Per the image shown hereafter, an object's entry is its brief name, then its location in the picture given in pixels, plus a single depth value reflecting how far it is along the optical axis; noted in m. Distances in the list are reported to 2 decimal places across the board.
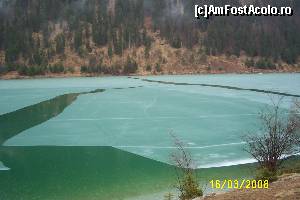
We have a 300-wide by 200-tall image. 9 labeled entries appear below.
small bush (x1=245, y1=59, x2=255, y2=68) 135.50
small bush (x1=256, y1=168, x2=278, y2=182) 10.44
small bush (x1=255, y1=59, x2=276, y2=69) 134.00
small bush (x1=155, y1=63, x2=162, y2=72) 132.00
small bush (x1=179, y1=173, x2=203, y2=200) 10.12
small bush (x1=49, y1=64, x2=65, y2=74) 131.50
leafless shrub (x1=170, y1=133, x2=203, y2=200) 10.13
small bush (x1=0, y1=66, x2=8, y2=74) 128.51
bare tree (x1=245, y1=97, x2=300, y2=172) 12.17
